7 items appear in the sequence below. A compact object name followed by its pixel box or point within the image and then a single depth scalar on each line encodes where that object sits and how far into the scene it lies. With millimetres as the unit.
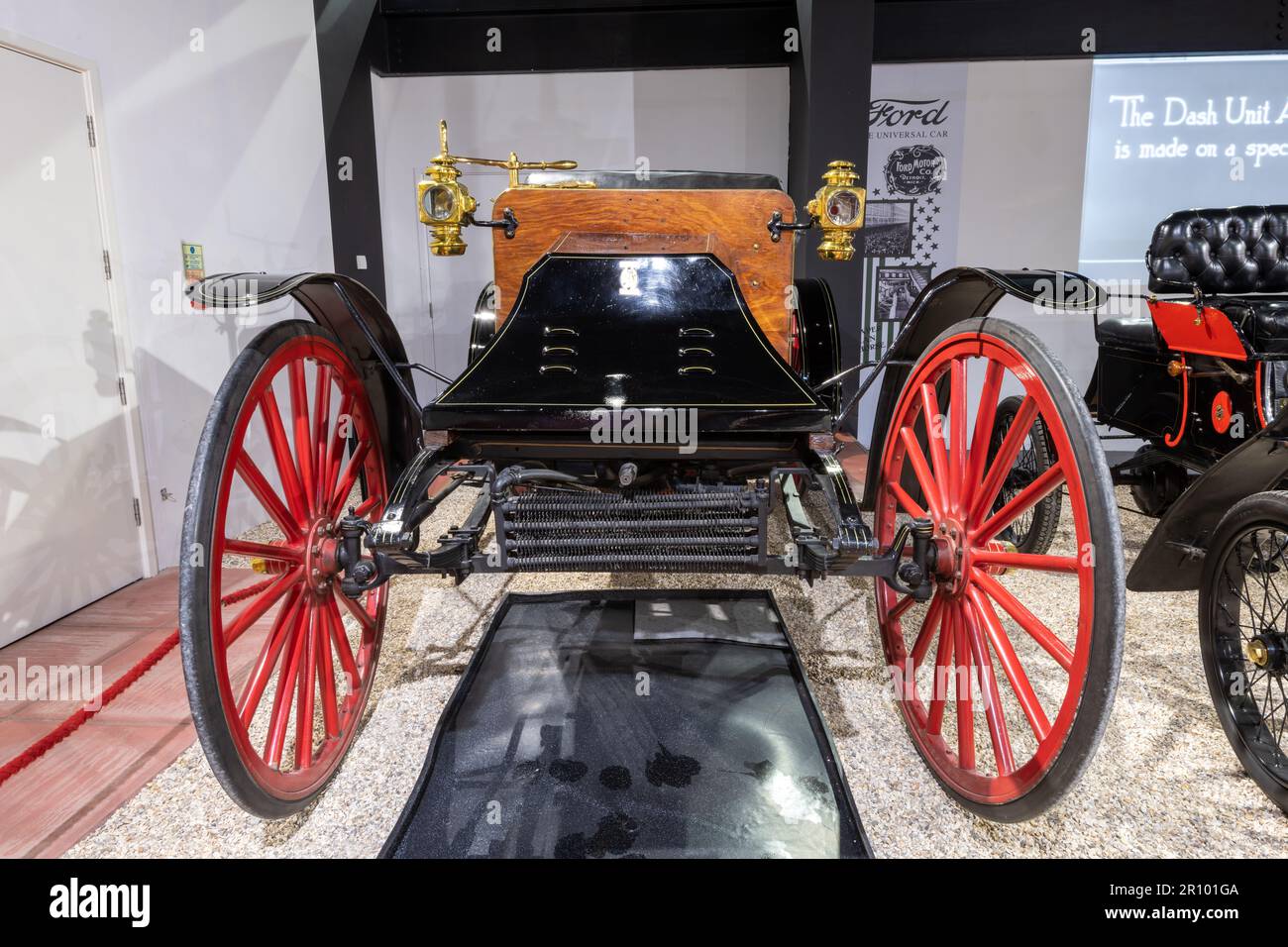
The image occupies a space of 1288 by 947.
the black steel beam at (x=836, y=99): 5004
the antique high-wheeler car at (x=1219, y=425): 1932
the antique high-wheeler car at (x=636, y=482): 1522
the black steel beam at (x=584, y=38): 5777
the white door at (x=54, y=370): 2809
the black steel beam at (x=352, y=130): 5184
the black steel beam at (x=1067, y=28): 5410
